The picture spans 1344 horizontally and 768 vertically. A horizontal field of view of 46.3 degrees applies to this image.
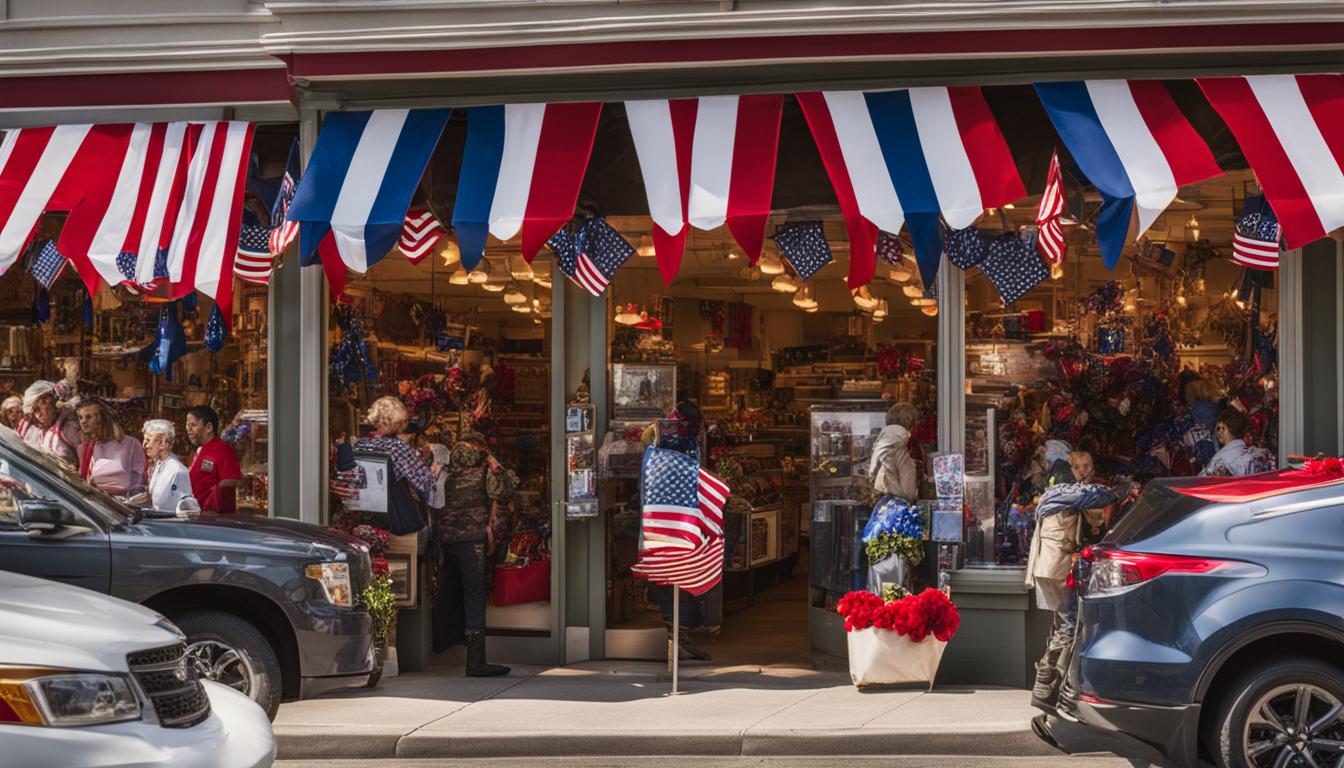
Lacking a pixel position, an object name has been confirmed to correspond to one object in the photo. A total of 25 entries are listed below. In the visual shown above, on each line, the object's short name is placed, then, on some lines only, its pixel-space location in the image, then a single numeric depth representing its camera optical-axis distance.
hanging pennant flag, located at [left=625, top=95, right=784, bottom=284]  10.80
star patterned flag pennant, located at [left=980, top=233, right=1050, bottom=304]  11.48
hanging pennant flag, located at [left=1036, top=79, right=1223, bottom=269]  10.45
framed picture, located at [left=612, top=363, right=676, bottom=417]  12.41
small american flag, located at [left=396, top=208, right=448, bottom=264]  11.79
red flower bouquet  10.66
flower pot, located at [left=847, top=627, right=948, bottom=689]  10.71
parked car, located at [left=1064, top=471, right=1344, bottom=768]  7.33
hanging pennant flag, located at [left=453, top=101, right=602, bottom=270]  10.90
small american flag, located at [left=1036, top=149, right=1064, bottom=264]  10.47
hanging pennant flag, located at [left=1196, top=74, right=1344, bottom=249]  10.20
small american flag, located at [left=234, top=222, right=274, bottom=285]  11.82
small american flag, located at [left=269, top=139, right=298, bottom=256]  11.34
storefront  11.26
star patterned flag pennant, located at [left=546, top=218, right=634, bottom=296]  11.75
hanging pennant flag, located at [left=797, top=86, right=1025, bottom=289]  10.59
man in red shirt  11.69
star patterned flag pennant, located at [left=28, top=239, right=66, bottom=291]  12.42
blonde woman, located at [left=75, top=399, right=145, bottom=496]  12.29
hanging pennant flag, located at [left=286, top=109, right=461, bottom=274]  11.04
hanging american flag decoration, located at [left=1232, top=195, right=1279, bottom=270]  10.96
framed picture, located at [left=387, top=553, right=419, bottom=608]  11.77
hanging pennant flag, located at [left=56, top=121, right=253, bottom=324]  11.46
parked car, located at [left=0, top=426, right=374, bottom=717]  8.77
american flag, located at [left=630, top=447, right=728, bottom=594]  10.98
